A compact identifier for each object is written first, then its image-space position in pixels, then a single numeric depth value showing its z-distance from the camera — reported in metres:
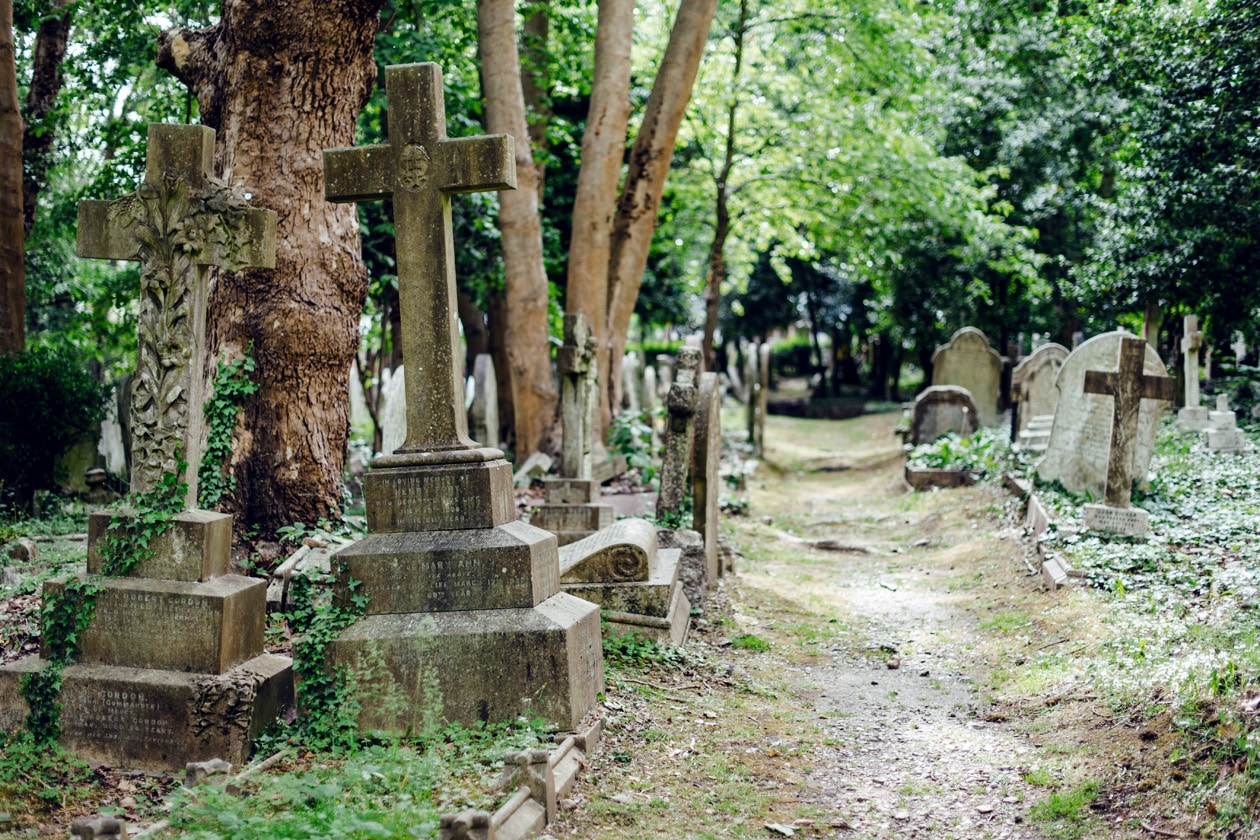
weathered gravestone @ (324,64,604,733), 4.81
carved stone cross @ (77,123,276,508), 4.89
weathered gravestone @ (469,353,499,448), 12.77
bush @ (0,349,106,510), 9.07
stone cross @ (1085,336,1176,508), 8.55
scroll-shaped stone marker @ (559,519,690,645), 6.58
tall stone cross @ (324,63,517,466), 5.26
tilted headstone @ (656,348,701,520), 8.50
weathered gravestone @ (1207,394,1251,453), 11.31
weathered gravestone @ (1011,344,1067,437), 14.93
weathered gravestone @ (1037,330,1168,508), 9.98
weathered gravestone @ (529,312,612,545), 8.30
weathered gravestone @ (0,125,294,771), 4.54
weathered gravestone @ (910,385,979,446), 16.39
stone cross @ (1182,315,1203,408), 12.97
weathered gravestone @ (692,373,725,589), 8.55
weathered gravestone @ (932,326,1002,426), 18.30
